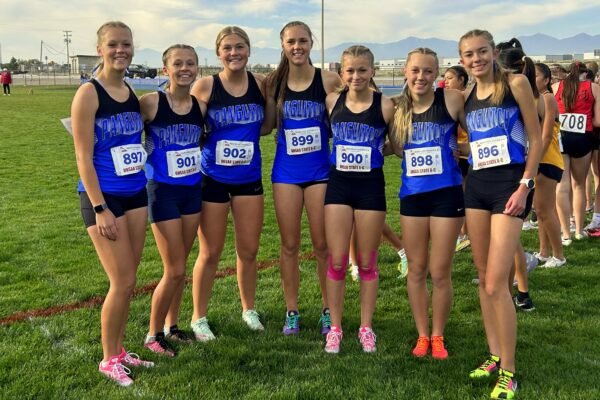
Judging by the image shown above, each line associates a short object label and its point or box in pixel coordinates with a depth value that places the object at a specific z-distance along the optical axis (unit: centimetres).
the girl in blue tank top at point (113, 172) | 296
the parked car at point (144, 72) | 4834
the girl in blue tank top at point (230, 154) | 365
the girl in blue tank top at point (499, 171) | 297
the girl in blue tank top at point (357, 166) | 347
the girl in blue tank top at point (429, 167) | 331
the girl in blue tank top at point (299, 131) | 366
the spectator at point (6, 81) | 3453
